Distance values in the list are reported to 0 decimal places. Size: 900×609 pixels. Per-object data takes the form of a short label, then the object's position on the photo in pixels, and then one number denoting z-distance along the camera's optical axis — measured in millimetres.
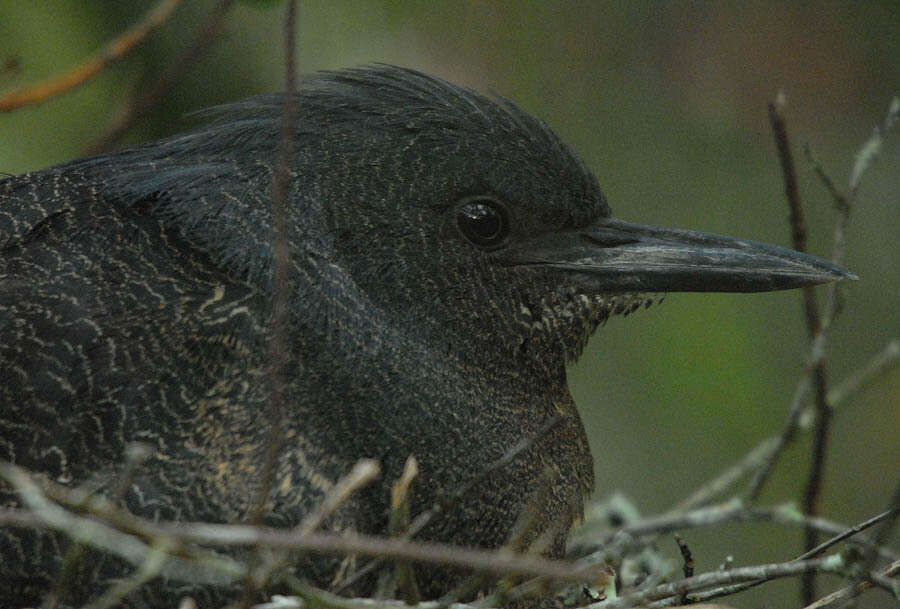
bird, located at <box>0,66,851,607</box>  5133
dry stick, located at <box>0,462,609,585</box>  3299
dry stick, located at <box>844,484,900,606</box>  3896
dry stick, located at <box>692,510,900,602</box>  4148
